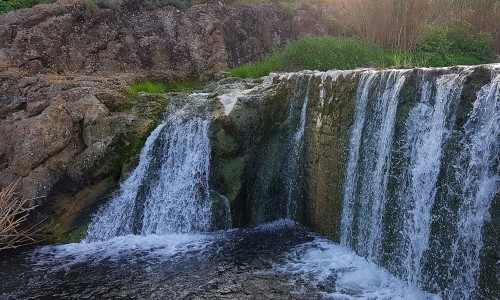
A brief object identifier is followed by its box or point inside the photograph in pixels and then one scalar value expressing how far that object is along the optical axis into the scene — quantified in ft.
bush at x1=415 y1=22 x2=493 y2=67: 33.35
